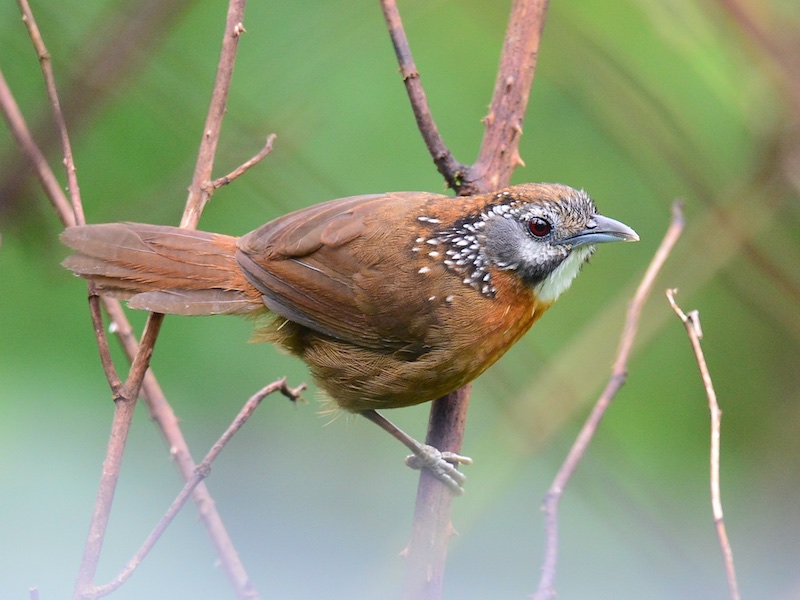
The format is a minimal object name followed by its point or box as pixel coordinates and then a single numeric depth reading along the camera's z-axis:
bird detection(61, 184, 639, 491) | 5.73
